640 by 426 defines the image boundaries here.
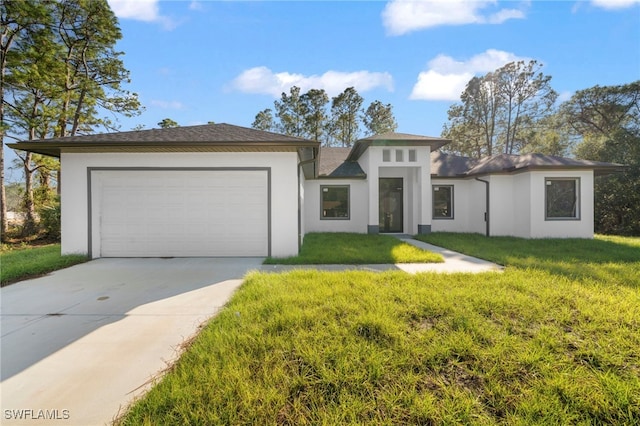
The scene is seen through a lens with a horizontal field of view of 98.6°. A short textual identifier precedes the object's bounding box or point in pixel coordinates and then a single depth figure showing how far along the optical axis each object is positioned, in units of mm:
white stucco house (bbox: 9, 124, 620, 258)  7008
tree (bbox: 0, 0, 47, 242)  10969
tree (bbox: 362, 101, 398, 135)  26359
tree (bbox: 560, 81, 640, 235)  14156
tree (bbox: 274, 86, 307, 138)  26219
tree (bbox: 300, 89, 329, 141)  25797
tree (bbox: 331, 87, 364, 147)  25688
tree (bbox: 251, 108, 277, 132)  27422
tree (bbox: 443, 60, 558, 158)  22852
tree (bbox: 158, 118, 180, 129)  21703
